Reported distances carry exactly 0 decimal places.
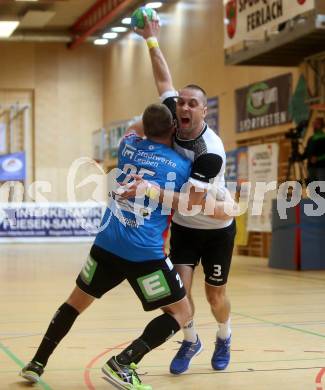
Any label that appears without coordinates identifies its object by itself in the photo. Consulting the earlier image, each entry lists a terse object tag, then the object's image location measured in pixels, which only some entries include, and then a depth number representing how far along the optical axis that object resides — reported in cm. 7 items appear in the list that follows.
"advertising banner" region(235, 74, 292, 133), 1947
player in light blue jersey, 498
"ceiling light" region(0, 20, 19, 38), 2870
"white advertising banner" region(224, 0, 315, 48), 1591
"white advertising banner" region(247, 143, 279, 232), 2009
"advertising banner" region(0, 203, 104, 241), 2919
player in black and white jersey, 586
